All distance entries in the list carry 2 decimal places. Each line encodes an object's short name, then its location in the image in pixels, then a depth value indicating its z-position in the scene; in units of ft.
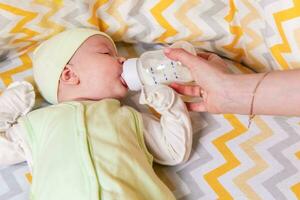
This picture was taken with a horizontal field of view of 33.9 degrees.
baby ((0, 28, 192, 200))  3.52
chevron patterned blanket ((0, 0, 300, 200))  3.88
